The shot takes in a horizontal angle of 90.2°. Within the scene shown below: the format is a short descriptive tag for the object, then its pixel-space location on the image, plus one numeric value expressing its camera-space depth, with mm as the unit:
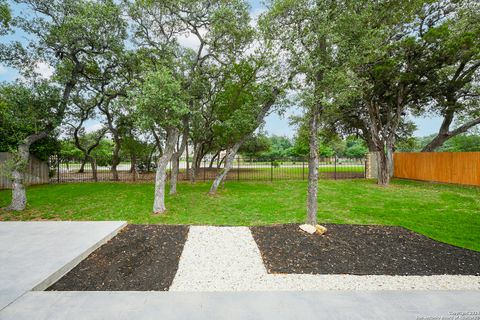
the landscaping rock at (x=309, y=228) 5325
